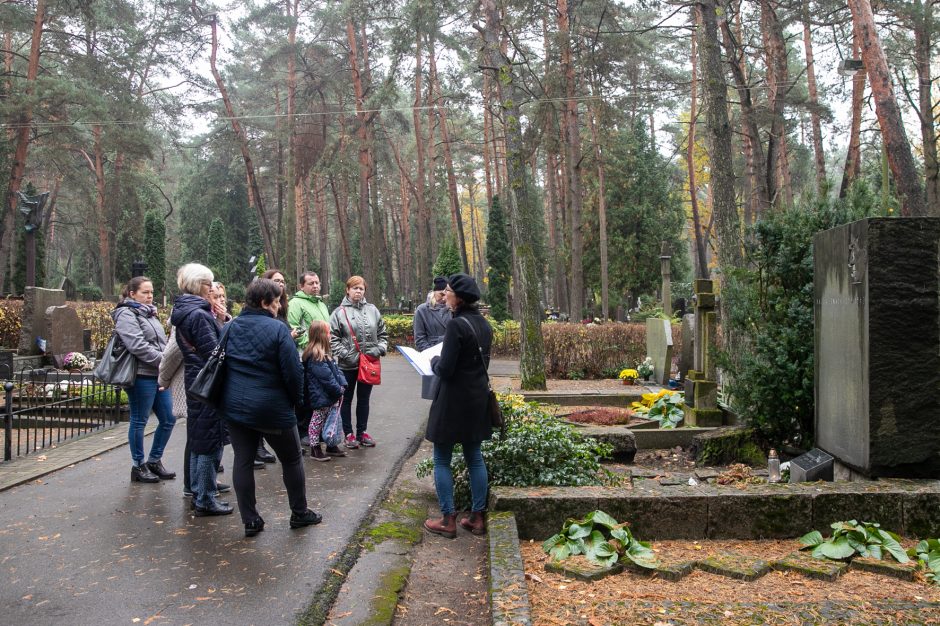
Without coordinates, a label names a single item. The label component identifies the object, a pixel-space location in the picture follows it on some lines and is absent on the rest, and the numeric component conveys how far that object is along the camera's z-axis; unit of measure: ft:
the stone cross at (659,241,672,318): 63.87
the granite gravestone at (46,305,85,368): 48.73
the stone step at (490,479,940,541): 16.57
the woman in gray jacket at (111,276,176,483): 21.53
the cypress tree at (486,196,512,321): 123.13
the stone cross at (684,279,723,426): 31.83
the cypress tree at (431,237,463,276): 121.29
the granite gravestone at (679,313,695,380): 42.37
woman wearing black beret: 17.04
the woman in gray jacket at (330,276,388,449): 26.45
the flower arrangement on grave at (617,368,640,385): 52.65
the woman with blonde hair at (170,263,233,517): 18.56
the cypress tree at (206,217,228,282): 154.20
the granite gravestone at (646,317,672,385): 49.32
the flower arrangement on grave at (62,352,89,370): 48.08
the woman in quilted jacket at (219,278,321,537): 16.33
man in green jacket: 26.35
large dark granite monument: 18.47
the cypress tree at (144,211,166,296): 135.64
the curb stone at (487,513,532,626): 11.71
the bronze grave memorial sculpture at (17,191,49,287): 68.59
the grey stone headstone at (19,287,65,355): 48.55
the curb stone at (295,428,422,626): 12.68
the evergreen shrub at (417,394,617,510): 19.13
